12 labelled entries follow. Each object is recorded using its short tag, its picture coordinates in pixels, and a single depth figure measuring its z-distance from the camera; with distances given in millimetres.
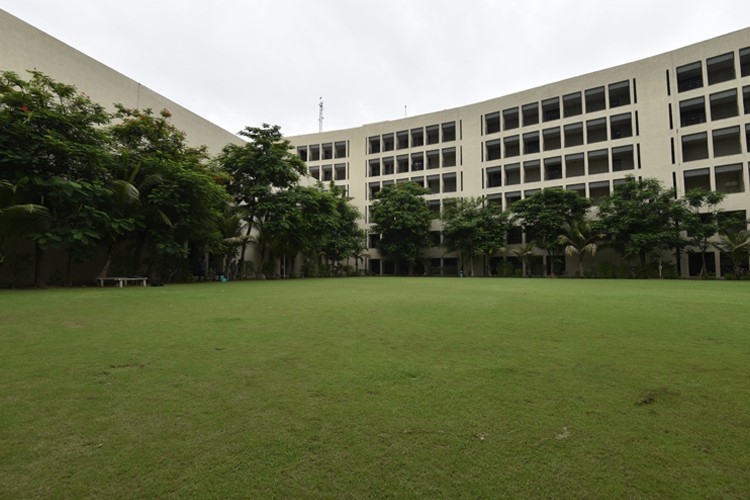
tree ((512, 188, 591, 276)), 27109
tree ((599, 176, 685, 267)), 22953
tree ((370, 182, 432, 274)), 32281
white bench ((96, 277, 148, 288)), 13914
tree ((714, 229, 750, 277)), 21203
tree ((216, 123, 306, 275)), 20281
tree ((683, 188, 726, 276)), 22109
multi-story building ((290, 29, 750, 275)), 25391
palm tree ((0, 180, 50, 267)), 10844
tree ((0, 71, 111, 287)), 11383
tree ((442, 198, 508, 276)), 30094
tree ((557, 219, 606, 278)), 25375
